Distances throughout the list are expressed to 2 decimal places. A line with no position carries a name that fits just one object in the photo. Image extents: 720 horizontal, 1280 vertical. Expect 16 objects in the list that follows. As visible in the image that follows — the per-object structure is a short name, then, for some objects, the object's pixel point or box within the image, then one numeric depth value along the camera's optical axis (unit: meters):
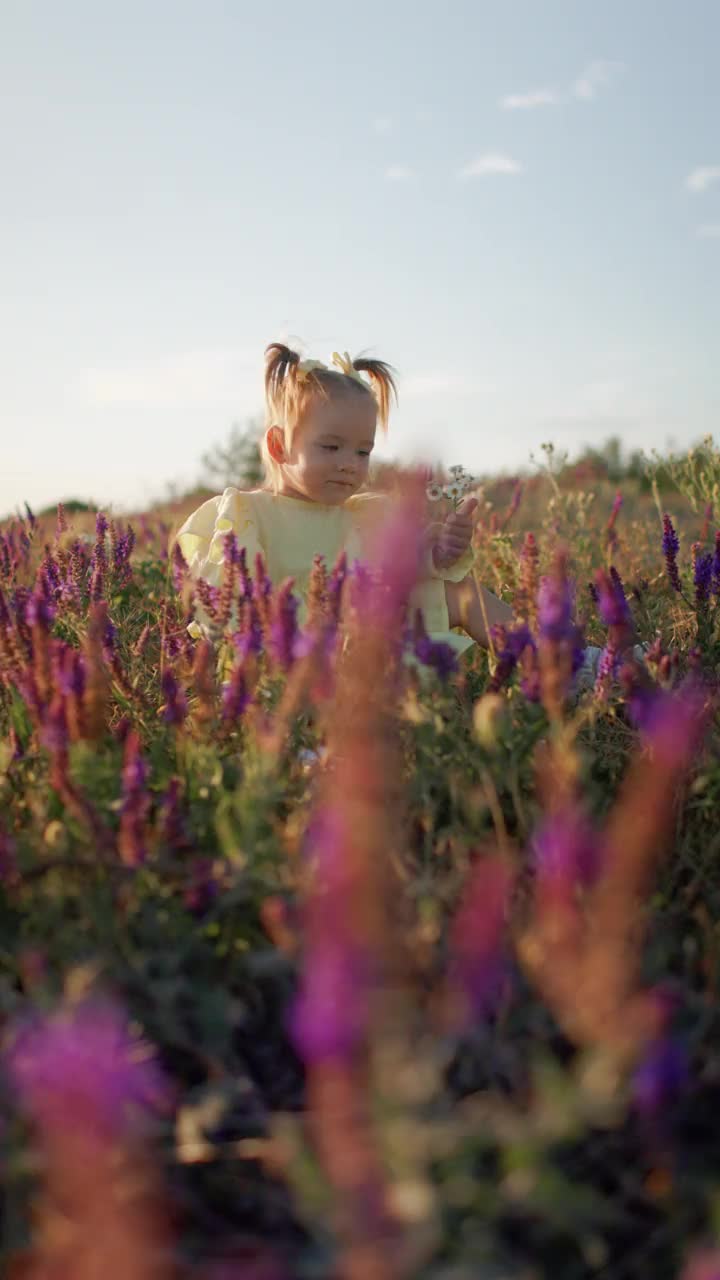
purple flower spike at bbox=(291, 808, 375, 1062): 0.92
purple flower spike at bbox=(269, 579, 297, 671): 1.83
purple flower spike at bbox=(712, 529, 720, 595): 2.14
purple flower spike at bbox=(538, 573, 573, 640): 1.72
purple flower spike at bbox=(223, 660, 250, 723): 1.85
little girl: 2.43
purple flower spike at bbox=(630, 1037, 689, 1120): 1.16
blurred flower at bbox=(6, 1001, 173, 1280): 0.85
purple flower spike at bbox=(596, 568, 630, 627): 1.85
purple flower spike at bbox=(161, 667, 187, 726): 1.86
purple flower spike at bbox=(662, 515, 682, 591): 2.16
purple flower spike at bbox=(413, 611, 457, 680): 1.83
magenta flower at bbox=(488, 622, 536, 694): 1.89
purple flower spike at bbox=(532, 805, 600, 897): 1.14
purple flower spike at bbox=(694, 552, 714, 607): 2.12
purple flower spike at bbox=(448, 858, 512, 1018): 0.98
